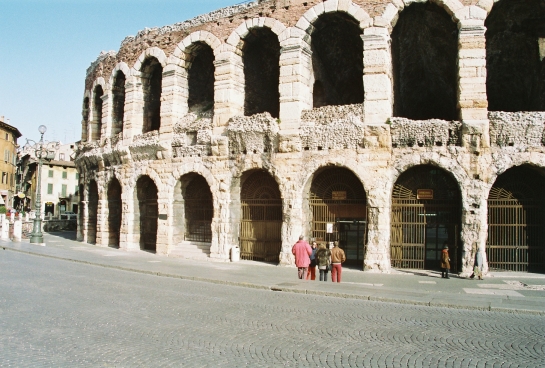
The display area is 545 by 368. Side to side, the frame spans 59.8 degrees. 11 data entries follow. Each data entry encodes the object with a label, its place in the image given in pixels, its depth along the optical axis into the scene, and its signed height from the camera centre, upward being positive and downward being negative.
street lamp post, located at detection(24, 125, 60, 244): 22.75 +0.26
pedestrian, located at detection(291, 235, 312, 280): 12.94 -1.09
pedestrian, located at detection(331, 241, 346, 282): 12.70 -1.27
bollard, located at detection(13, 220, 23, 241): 25.51 -1.15
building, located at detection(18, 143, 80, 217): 55.75 +3.15
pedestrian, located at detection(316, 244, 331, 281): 12.77 -1.26
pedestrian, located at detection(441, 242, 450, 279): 13.74 -1.32
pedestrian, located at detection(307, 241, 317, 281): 12.98 -1.49
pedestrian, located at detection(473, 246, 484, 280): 13.73 -1.47
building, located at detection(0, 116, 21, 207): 51.00 +5.46
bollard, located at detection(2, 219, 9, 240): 26.69 -1.10
